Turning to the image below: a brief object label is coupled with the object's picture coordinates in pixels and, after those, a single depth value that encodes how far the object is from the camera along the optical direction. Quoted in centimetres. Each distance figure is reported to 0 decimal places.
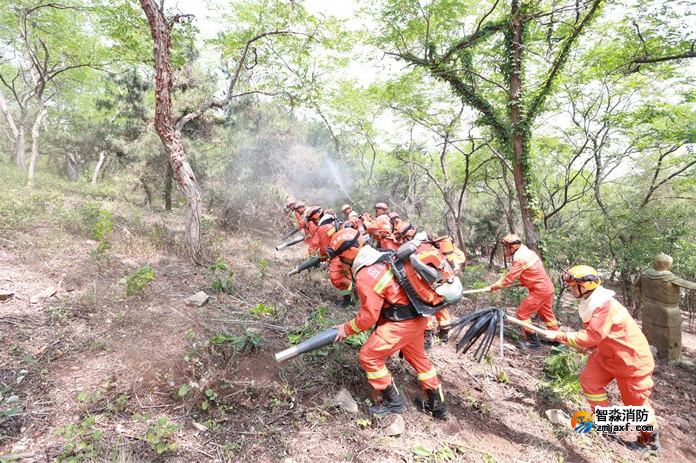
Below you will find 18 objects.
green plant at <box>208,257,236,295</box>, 495
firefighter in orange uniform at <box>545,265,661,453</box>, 302
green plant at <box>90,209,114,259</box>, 467
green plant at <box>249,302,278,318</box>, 404
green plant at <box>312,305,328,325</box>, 419
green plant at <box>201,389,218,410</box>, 262
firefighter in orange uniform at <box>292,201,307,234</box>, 799
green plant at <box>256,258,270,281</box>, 583
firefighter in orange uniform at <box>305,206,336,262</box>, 595
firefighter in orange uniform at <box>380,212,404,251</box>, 683
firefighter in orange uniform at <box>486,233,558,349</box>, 518
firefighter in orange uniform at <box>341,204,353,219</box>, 845
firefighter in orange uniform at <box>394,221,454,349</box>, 480
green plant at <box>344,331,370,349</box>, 364
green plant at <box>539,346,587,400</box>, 361
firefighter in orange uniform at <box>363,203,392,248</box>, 655
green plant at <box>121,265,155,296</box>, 397
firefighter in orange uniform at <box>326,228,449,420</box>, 283
